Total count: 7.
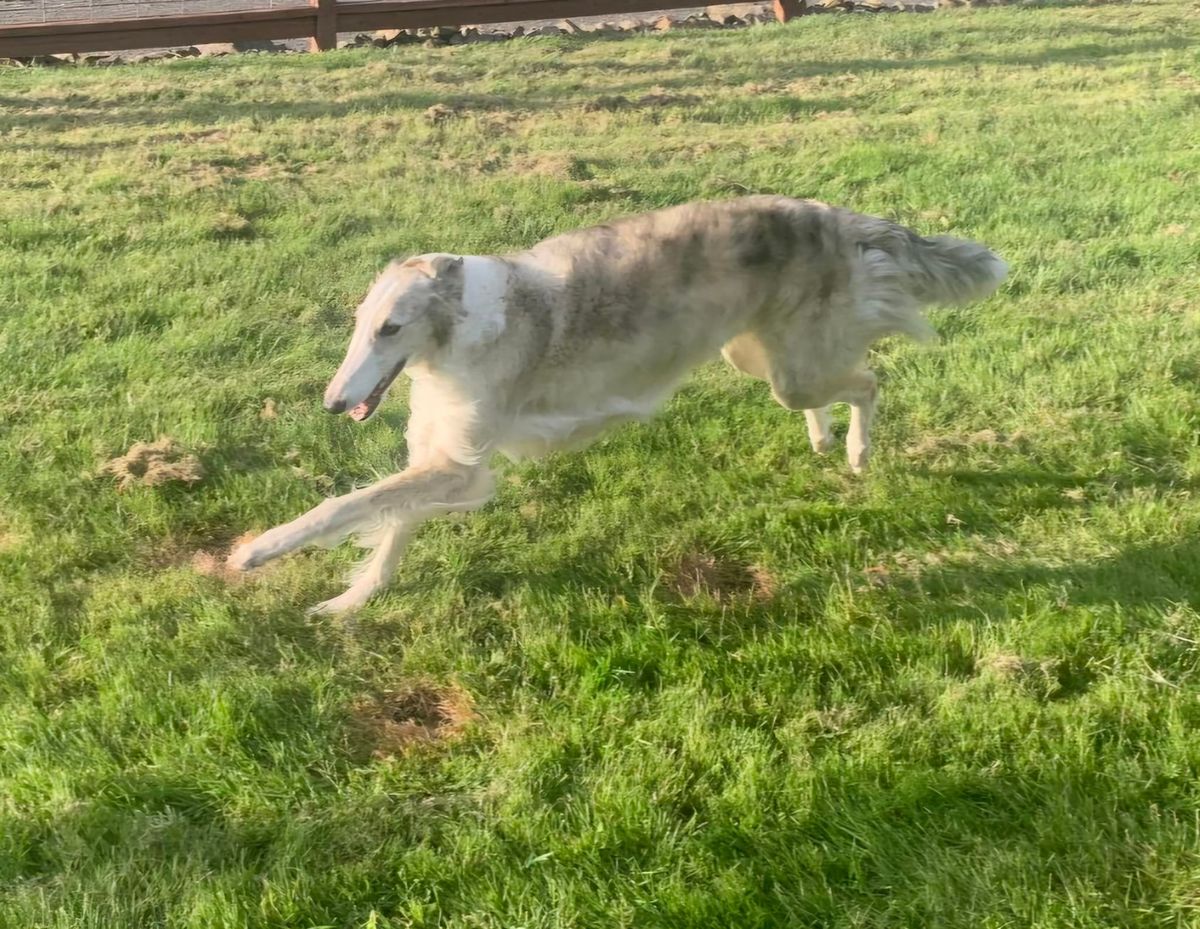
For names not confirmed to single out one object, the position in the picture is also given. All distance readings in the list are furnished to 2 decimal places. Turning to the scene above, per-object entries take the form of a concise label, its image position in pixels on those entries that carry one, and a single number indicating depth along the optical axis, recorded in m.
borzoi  3.25
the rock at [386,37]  13.38
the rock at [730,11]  14.81
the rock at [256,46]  13.40
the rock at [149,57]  12.64
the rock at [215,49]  13.17
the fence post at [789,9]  14.22
